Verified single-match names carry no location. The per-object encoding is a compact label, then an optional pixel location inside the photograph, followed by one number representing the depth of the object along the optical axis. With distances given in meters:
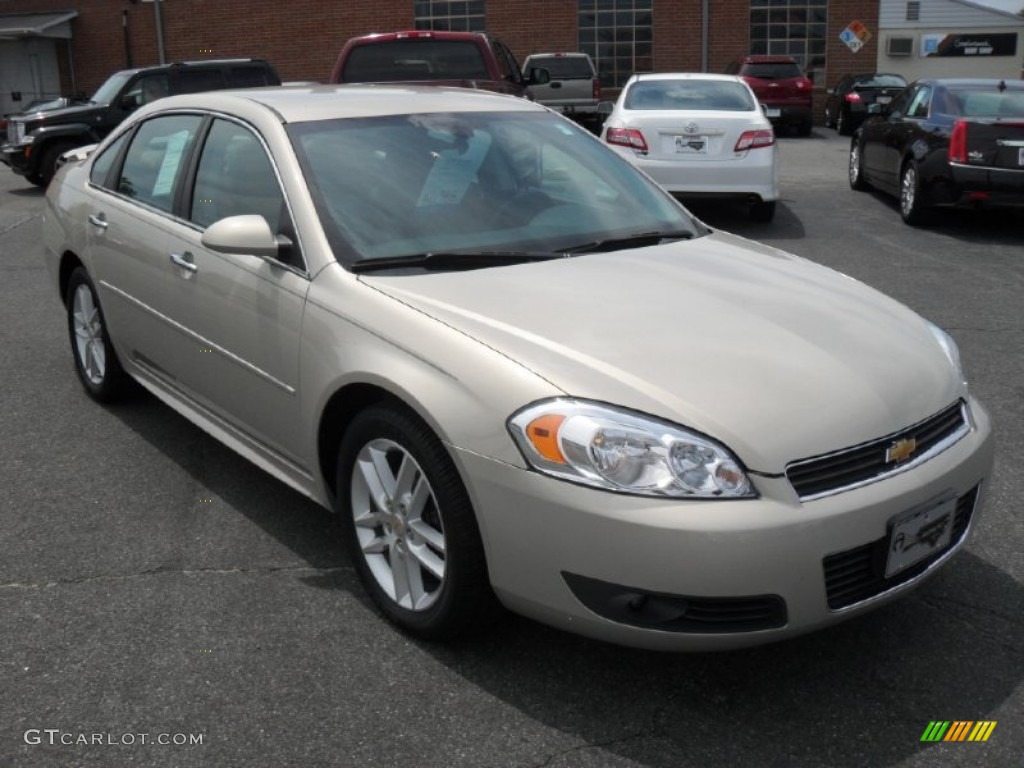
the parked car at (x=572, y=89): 24.33
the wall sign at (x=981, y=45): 33.47
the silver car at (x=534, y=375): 2.82
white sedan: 11.02
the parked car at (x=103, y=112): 15.53
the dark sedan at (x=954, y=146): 10.38
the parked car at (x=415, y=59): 12.40
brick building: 31.19
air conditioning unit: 32.22
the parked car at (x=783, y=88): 25.47
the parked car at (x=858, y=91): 25.86
